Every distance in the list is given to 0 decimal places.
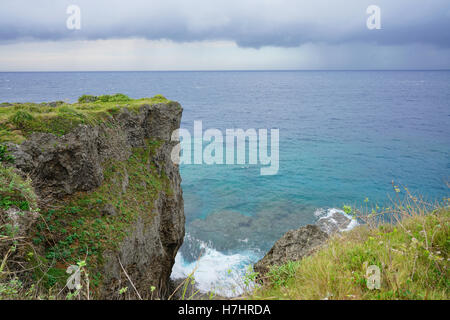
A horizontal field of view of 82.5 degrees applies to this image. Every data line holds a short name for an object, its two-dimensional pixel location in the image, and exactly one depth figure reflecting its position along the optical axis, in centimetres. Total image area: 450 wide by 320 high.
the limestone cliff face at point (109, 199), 989
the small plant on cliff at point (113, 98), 1795
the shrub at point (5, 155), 912
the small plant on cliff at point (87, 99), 1917
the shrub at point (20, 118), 1070
